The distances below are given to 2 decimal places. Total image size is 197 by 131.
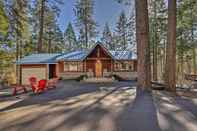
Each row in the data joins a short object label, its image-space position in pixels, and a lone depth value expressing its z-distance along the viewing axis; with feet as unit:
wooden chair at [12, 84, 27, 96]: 20.86
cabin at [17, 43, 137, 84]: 37.12
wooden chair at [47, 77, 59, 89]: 24.73
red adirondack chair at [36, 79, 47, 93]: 21.62
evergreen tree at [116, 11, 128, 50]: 60.87
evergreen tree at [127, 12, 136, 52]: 46.47
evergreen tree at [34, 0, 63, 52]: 43.46
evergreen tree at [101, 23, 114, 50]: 70.24
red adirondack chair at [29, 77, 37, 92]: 21.49
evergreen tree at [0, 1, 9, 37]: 21.26
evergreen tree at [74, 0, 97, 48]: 56.32
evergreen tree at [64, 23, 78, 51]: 73.29
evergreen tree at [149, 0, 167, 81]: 42.76
